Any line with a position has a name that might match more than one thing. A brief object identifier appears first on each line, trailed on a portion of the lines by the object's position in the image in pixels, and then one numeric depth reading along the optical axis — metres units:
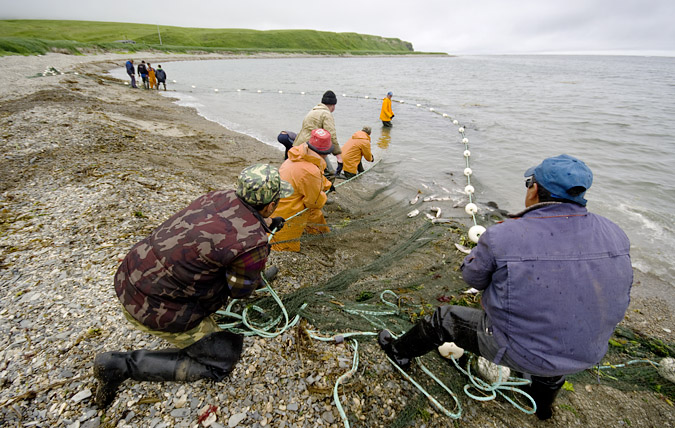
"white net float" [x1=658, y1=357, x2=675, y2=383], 3.25
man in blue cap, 1.96
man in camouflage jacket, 2.21
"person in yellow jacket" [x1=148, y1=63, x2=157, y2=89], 22.49
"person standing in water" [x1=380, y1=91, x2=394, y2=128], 15.19
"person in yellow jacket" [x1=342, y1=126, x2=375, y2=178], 8.59
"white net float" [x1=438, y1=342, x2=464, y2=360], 3.16
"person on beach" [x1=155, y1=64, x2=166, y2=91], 22.16
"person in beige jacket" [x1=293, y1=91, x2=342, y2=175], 6.89
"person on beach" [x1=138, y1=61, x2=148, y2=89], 22.39
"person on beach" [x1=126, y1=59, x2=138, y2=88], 21.34
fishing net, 3.23
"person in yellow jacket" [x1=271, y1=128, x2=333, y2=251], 4.50
